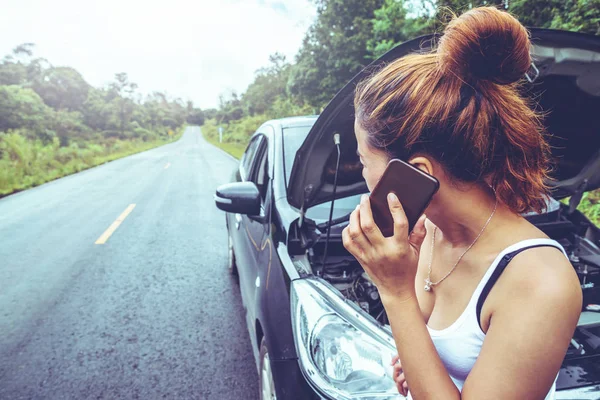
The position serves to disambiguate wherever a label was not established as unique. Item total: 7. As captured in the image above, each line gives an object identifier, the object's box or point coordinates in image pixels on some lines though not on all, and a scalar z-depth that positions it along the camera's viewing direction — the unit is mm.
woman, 748
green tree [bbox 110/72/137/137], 45594
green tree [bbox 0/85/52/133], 22766
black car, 1353
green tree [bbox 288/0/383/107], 9781
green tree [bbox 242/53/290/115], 32312
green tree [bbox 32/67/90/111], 39531
